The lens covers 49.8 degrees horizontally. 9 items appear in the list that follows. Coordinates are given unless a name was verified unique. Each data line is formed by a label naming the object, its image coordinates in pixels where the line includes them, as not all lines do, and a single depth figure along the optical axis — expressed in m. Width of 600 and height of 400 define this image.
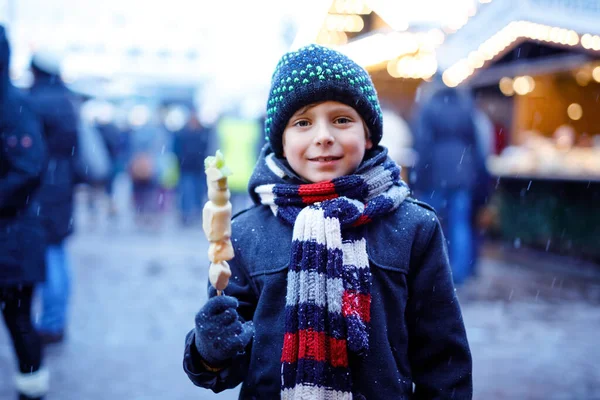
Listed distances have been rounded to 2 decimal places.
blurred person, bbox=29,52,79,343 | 4.77
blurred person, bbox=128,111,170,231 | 11.73
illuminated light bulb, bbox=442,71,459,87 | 8.47
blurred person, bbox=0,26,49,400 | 3.32
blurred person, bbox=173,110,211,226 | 11.85
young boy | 1.69
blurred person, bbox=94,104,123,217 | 12.20
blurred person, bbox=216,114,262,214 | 11.75
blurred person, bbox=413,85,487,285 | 6.71
